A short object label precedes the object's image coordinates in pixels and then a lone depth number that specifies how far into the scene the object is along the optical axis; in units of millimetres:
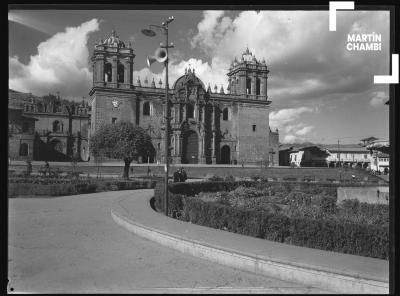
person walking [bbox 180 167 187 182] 21231
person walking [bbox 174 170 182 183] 20984
